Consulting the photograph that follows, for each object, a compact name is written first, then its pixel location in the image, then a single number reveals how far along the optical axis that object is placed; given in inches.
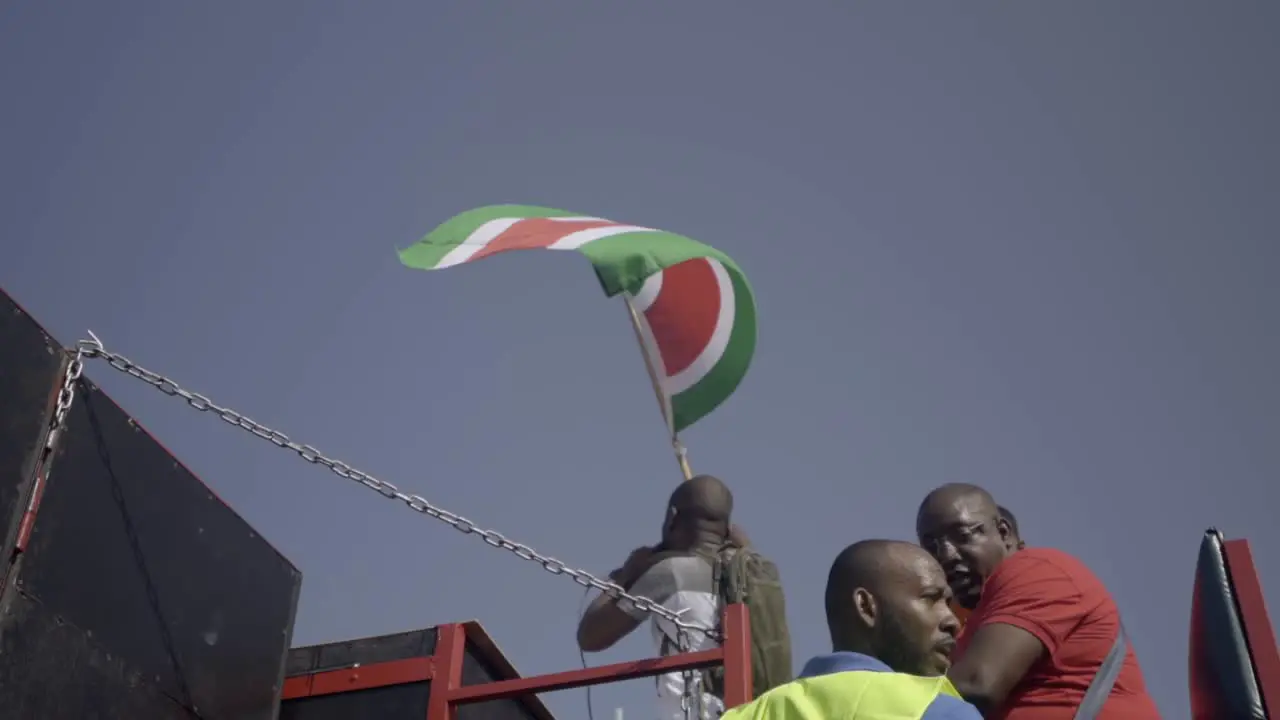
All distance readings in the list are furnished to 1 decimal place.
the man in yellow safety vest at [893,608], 142.3
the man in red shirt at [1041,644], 155.3
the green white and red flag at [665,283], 298.8
